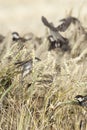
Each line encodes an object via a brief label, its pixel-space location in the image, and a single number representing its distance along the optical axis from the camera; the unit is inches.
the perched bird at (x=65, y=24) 463.5
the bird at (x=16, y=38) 463.5
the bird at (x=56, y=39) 458.6
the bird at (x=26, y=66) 364.4
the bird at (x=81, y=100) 340.2
